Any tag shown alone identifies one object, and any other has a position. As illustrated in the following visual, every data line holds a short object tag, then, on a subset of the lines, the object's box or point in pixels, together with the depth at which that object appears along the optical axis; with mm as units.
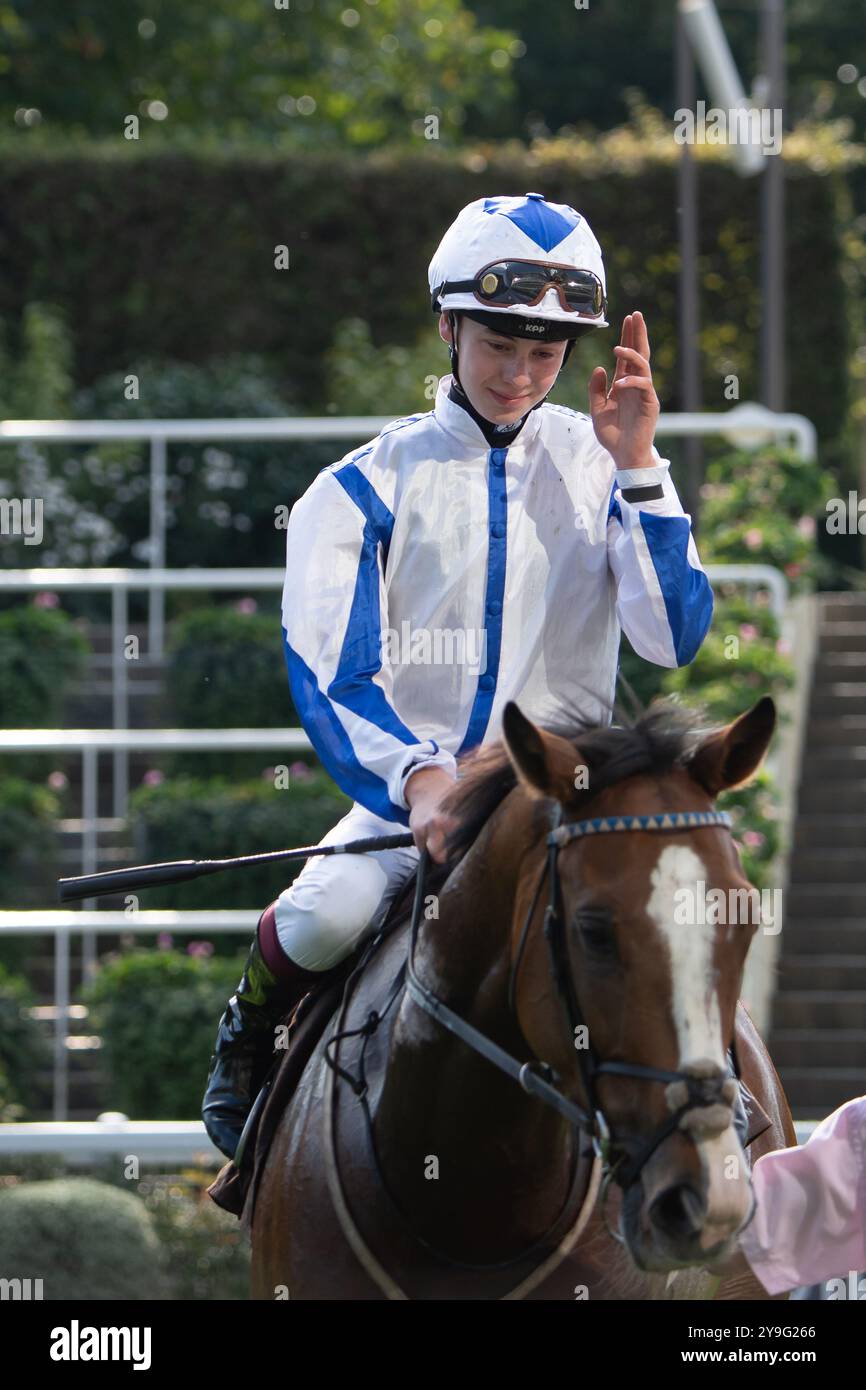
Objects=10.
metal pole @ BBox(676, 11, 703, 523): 27147
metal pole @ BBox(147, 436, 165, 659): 20000
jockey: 6770
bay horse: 5094
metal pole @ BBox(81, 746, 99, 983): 16781
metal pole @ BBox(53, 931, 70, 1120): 15375
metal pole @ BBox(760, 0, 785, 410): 26703
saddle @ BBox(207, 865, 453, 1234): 7125
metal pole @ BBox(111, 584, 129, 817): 18359
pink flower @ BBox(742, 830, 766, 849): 16078
